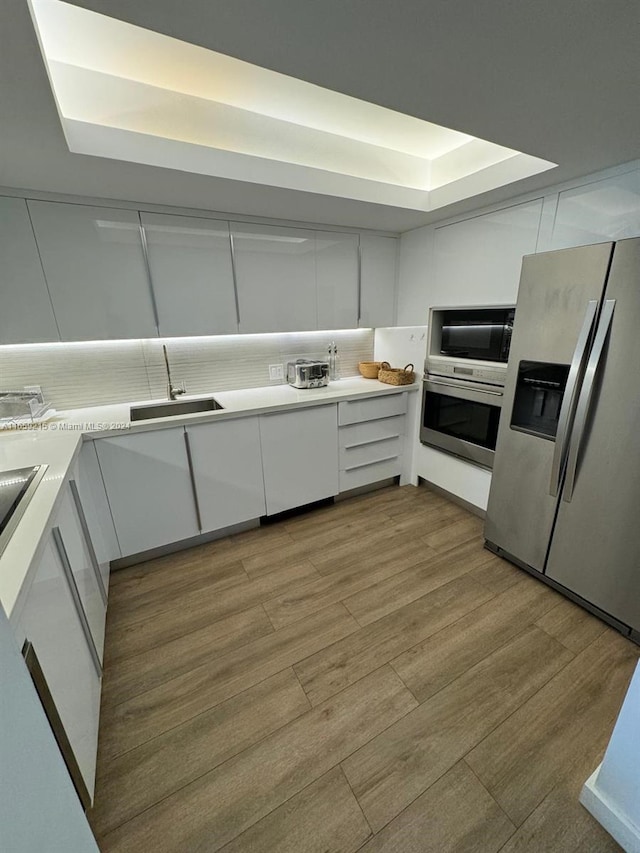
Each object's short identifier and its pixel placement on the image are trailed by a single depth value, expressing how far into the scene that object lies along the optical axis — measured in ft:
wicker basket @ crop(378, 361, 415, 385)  9.28
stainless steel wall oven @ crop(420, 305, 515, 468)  7.39
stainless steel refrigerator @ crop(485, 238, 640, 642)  4.98
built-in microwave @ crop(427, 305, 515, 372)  7.23
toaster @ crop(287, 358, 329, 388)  8.93
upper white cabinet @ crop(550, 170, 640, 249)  5.35
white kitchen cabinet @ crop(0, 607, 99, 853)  1.76
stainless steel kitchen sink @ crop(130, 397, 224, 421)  7.80
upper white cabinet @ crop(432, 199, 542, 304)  6.71
